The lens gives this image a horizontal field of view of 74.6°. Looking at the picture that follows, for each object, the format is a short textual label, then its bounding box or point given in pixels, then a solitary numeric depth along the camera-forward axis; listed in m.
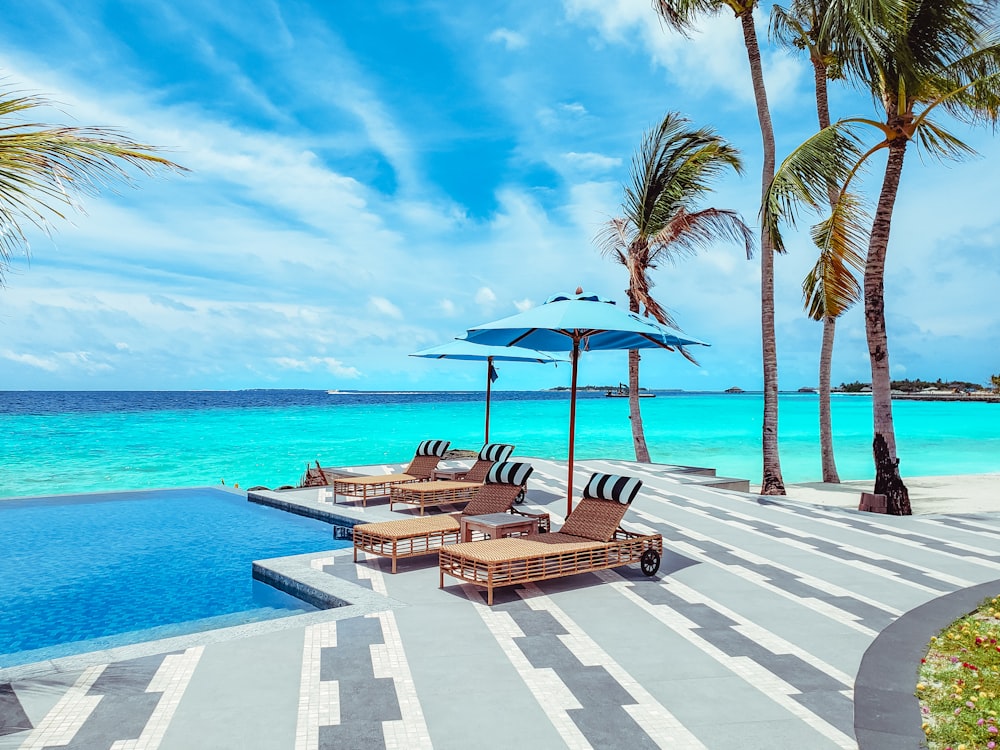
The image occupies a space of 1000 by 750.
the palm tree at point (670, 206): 15.98
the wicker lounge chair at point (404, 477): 10.09
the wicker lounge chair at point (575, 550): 5.48
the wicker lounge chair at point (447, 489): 9.33
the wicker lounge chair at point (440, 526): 6.45
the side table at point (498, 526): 6.58
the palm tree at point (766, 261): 12.98
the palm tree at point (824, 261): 11.12
